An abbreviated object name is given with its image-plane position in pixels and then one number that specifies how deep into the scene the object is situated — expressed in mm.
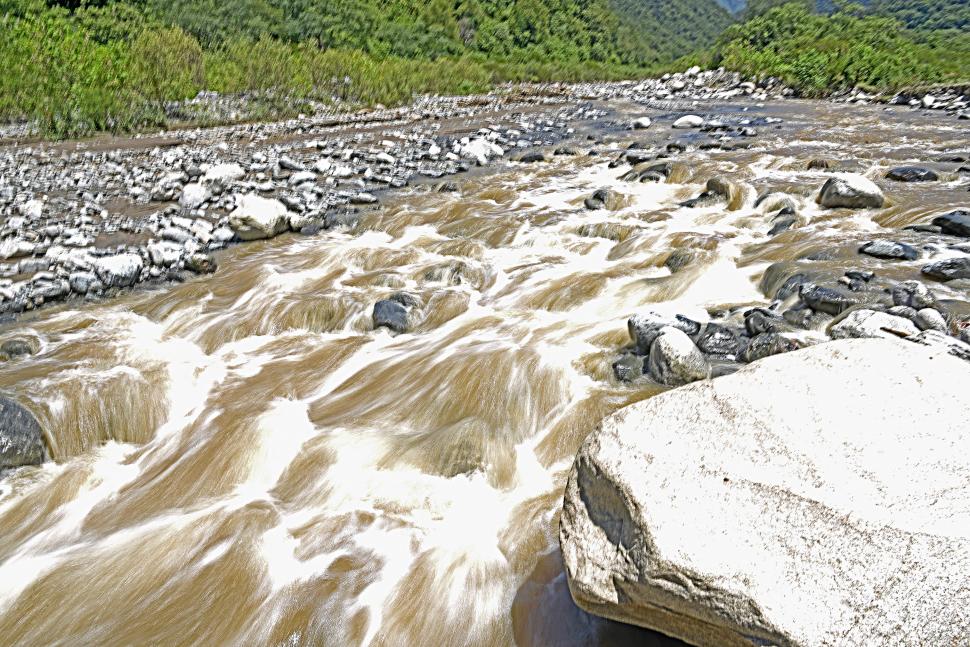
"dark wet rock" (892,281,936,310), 4852
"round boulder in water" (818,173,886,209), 8258
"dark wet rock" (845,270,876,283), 5520
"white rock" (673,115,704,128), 18438
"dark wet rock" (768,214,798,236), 7862
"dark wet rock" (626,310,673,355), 5012
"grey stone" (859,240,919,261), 6150
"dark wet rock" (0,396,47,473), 4469
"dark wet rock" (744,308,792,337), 5023
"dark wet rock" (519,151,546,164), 14398
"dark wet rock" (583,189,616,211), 10023
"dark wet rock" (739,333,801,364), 4594
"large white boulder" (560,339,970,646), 1918
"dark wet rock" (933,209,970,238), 6777
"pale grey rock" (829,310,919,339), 4332
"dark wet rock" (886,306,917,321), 4668
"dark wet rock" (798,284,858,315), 5047
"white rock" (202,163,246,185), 11977
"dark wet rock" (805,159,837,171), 10891
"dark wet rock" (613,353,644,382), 4805
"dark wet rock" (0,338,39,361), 5957
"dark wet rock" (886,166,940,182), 9516
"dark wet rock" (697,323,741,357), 4859
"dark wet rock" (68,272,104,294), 7371
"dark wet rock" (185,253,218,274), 8164
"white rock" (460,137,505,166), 14498
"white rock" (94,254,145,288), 7590
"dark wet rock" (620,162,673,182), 11320
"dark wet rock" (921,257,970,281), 5496
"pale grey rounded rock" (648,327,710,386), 4500
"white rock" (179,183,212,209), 10602
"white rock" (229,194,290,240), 9336
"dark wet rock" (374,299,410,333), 6430
